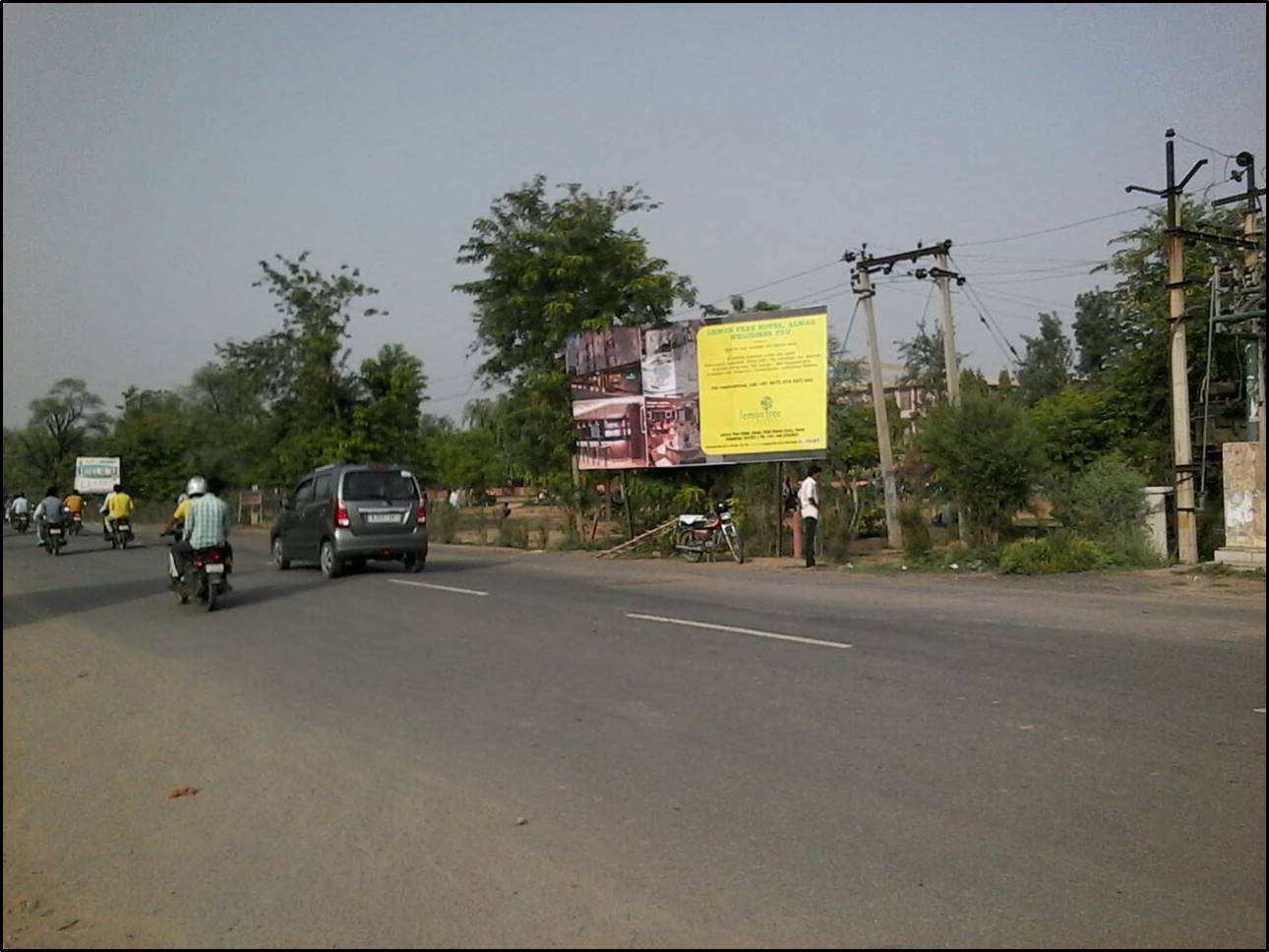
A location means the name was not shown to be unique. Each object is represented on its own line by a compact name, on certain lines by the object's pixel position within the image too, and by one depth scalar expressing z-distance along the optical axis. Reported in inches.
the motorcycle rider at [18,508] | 1096.0
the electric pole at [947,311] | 843.4
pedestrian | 735.7
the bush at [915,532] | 764.0
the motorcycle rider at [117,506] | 1009.5
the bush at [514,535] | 1078.4
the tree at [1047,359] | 2300.7
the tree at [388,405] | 1454.2
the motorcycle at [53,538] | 939.3
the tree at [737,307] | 1051.3
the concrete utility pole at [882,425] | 865.5
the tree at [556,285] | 993.5
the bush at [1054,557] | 644.7
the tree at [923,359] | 1828.2
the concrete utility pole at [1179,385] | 648.4
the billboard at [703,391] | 815.7
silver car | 662.5
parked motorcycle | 822.5
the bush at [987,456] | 716.7
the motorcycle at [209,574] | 510.0
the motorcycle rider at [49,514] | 885.2
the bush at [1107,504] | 681.6
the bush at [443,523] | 1259.2
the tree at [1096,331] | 1126.4
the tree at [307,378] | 1455.5
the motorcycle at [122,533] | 1016.2
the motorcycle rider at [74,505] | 1018.7
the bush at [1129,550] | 649.0
